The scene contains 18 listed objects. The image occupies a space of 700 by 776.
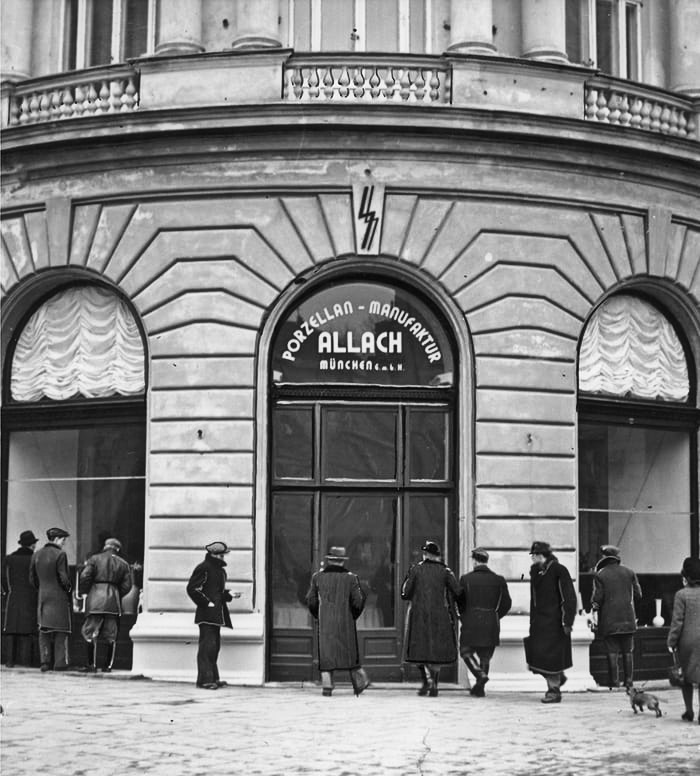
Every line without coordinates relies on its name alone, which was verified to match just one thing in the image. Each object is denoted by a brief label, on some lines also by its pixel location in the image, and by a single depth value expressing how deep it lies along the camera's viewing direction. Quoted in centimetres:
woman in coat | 1559
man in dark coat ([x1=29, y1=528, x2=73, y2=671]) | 1966
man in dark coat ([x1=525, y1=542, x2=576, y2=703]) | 1747
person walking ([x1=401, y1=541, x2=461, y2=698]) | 1791
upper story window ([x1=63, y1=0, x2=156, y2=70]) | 2103
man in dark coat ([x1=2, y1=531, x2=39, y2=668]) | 2011
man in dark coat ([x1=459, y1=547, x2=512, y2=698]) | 1803
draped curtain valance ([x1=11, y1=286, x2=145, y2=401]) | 2027
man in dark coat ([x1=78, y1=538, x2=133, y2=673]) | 1936
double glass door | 1922
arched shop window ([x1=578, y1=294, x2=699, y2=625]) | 2052
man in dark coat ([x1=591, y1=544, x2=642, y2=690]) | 1803
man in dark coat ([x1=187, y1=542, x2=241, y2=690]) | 1794
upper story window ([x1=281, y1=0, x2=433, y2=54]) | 2052
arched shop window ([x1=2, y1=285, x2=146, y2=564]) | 2017
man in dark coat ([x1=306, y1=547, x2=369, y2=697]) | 1748
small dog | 1539
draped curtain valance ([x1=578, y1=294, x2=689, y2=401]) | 2053
